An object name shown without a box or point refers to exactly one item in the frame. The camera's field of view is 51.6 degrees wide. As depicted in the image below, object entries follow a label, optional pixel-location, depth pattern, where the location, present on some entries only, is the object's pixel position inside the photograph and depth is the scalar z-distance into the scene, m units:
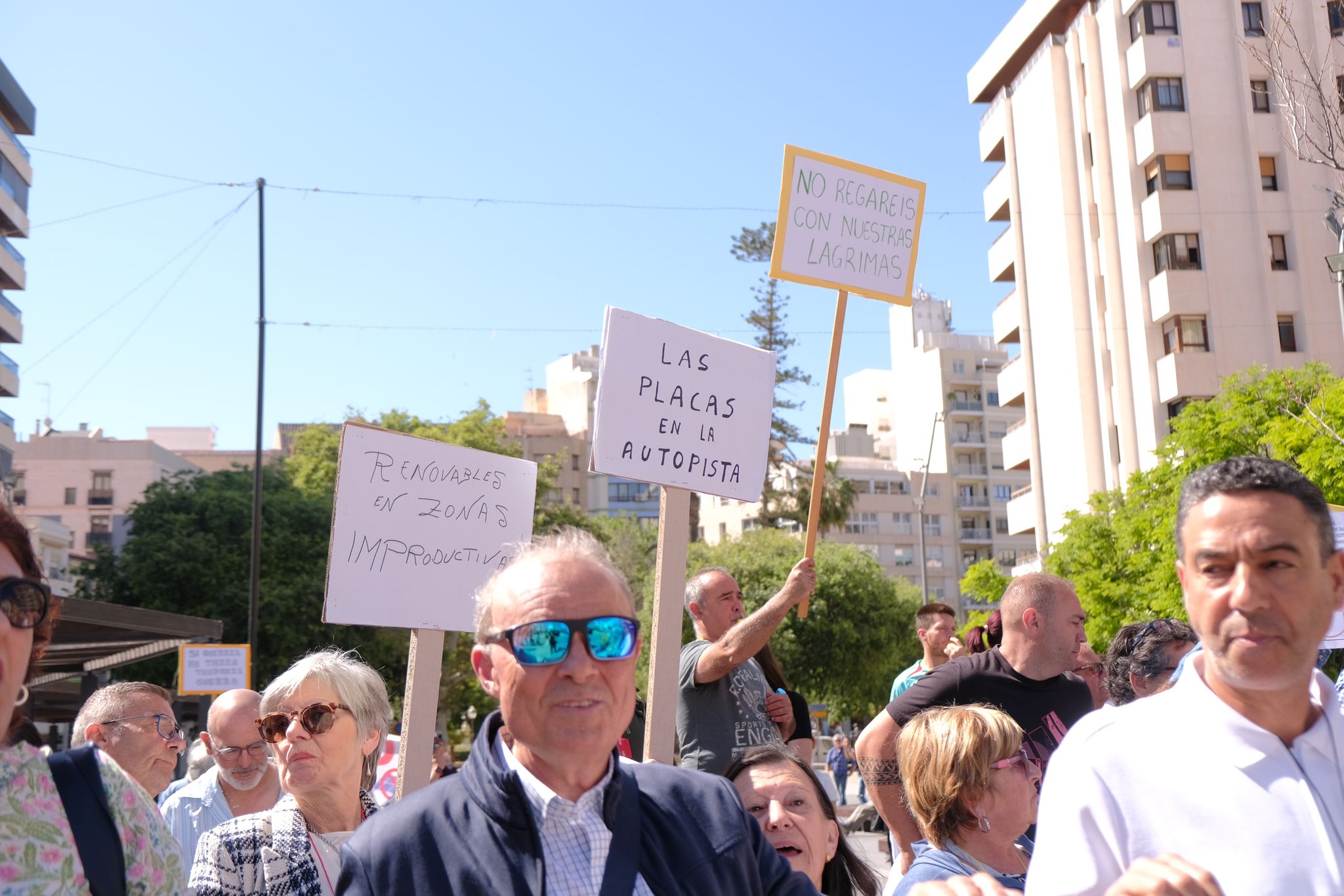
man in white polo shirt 2.20
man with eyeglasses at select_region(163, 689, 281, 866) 5.55
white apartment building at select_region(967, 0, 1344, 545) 37.97
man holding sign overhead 5.66
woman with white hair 3.49
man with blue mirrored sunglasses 2.39
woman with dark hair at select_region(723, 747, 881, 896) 3.92
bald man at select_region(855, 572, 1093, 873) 5.62
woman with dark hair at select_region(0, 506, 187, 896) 2.16
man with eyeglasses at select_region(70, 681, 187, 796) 5.50
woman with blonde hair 3.72
